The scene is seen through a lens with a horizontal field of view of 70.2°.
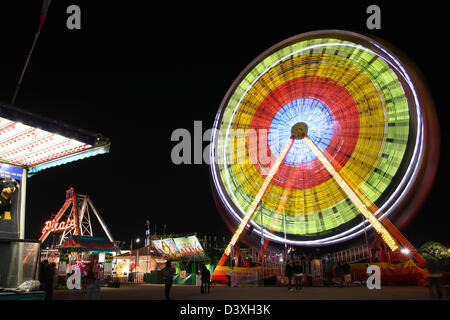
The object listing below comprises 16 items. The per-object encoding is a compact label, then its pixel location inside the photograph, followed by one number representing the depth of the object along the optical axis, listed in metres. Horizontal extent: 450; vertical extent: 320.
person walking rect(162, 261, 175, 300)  10.10
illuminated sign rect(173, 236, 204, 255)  29.30
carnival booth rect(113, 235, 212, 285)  28.88
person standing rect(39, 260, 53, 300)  9.18
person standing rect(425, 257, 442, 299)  8.62
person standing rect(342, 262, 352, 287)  15.66
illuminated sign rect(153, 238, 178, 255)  31.11
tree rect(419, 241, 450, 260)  47.50
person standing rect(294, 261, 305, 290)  13.34
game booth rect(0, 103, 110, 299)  8.88
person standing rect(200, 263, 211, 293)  13.18
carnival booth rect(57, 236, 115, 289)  20.16
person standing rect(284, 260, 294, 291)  13.17
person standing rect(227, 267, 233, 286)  18.14
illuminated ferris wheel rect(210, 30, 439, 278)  17.33
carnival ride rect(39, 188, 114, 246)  36.81
